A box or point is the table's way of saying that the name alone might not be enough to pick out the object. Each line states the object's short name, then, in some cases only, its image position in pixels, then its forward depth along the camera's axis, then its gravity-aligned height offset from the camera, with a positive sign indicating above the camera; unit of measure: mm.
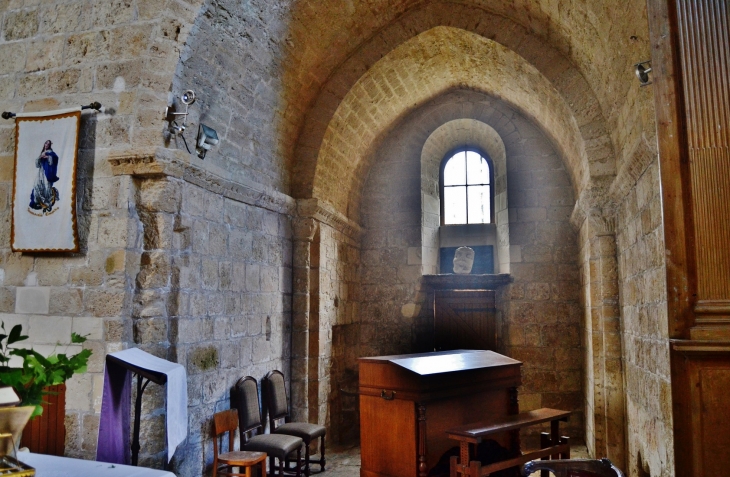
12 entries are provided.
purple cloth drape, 3283 -678
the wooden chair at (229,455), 4305 -1172
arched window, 8297 +1624
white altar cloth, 2479 -733
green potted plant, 2172 -268
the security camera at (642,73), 3494 +1365
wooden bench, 4000 -1058
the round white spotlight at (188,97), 4273 +1526
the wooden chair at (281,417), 5129 -1099
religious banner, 4215 +904
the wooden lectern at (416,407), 4246 -833
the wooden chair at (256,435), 4668 -1139
